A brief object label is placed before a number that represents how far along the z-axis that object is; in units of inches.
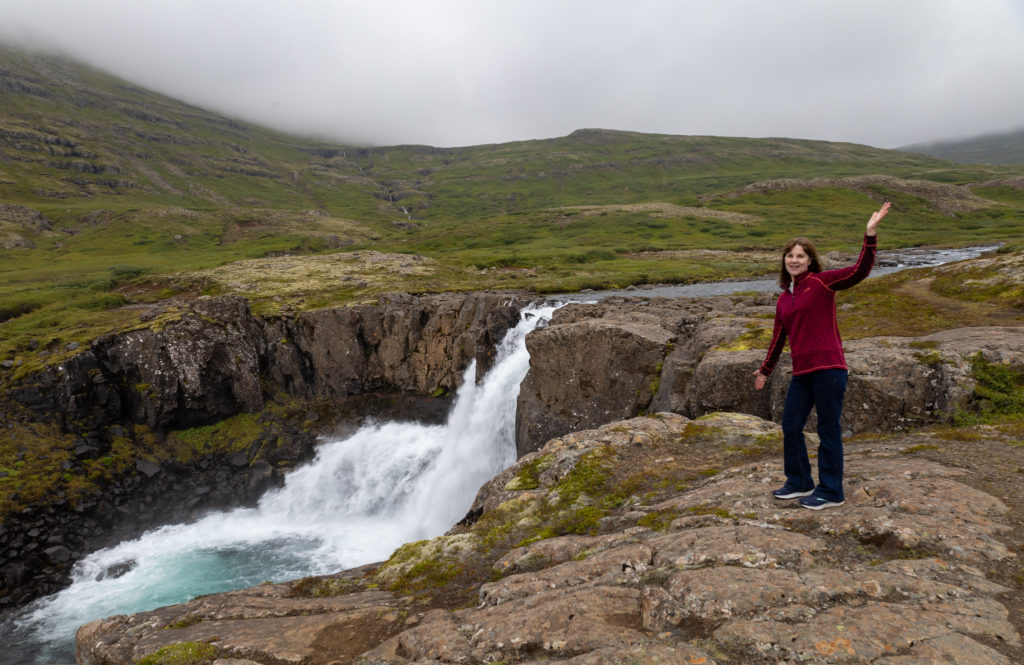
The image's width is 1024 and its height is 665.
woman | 321.9
